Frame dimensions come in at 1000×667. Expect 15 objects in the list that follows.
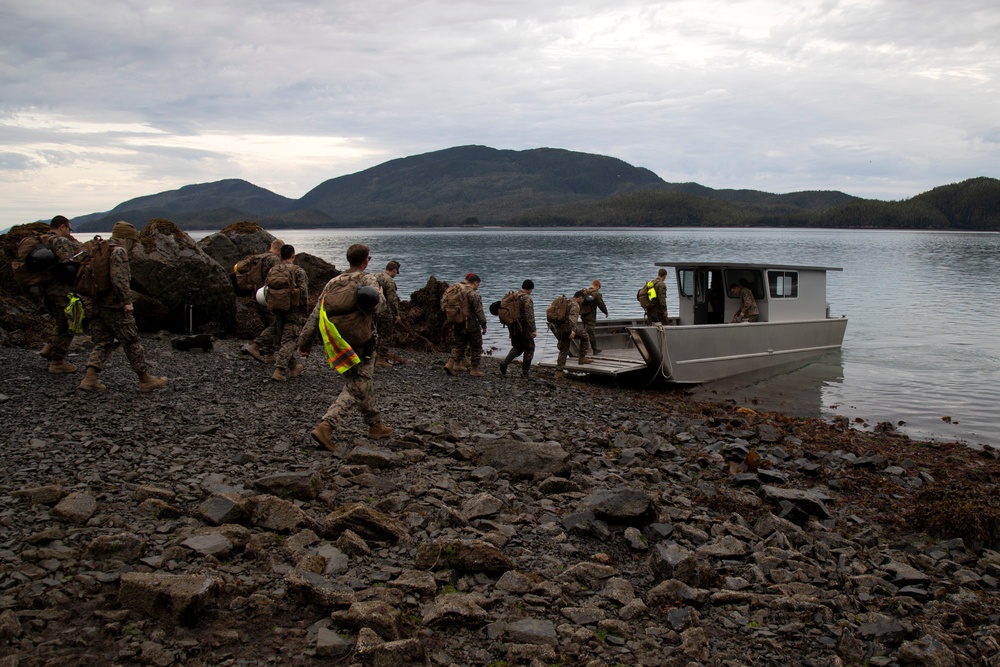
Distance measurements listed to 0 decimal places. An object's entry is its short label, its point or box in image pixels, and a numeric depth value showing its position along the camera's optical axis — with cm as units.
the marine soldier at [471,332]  1387
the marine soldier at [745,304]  1856
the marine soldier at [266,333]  1226
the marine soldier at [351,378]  759
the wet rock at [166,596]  402
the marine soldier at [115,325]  911
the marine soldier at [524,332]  1462
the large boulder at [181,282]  1541
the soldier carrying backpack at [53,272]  947
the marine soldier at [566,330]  1584
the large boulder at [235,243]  1927
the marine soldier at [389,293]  957
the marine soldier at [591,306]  1680
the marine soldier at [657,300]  1762
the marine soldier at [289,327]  1123
